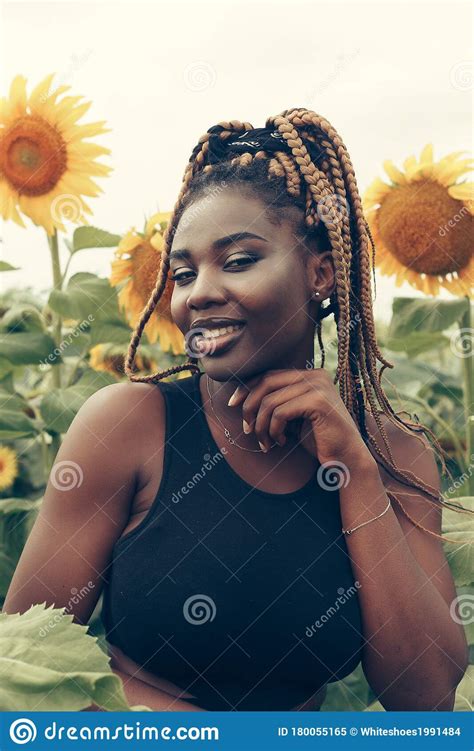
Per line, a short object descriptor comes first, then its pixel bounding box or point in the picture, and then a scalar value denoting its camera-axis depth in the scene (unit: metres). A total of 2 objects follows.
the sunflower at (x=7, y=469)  2.68
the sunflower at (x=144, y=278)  2.42
